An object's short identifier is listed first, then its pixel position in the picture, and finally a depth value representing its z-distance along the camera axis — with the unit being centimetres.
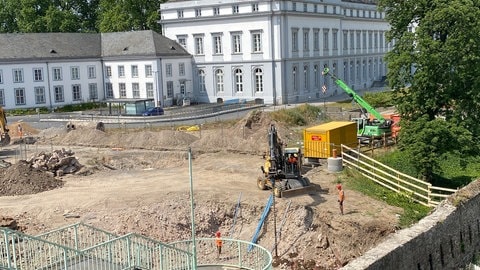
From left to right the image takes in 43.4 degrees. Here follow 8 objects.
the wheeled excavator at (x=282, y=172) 2833
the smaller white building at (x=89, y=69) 6378
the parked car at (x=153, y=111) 5719
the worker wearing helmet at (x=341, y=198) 2590
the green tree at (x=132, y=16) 8031
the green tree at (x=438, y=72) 3086
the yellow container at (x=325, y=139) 3372
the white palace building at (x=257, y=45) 6378
